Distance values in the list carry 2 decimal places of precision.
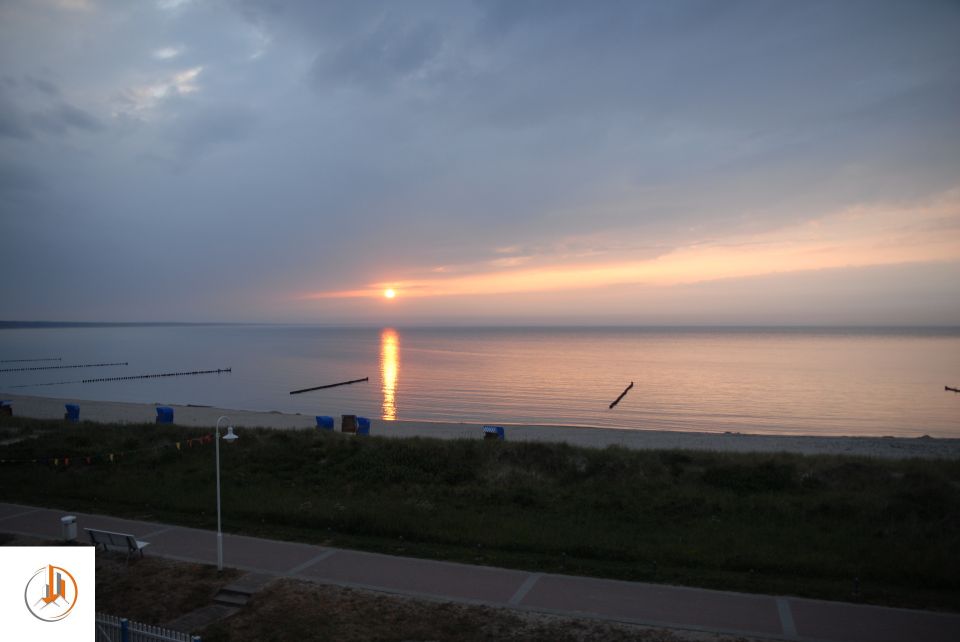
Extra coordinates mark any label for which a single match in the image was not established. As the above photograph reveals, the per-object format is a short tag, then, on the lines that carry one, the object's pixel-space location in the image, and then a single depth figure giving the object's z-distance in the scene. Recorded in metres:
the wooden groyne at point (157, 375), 66.00
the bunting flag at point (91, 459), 19.85
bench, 11.93
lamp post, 11.30
